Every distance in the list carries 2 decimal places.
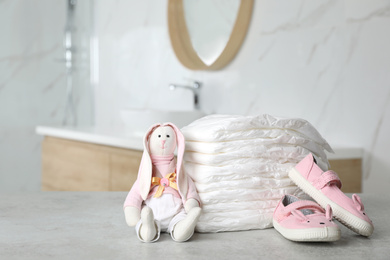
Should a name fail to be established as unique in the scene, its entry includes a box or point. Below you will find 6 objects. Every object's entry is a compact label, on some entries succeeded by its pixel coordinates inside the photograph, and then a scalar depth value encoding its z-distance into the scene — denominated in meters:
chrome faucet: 2.78
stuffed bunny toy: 0.92
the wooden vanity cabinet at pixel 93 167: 1.89
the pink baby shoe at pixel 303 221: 0.85
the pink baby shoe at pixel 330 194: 0.90
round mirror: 2.49
